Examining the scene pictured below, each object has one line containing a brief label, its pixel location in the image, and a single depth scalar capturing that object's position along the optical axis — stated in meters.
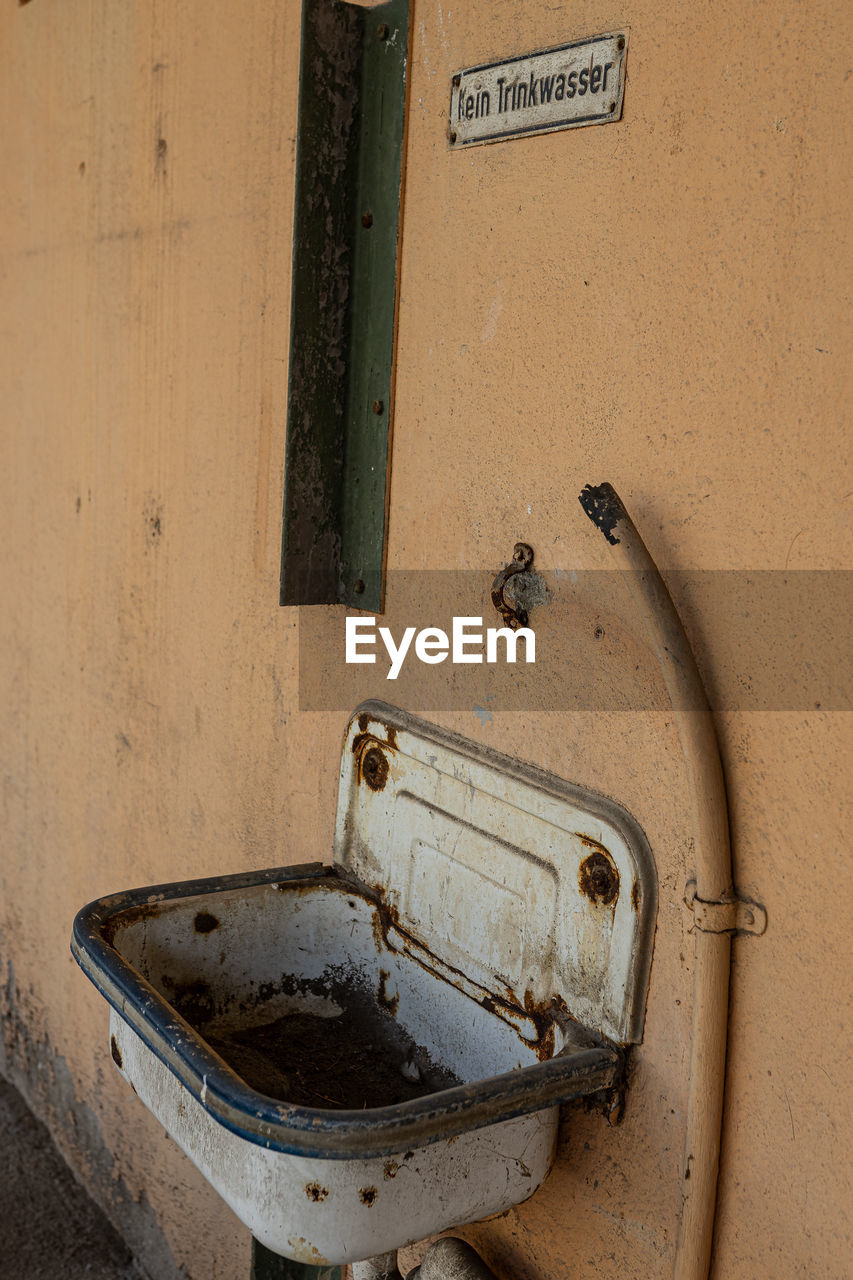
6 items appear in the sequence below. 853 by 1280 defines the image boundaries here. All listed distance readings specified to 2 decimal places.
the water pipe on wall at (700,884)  0.97
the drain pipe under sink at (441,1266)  1.23
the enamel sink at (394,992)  0.98
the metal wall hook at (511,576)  1.21
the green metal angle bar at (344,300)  1.37
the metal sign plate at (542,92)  1.07
